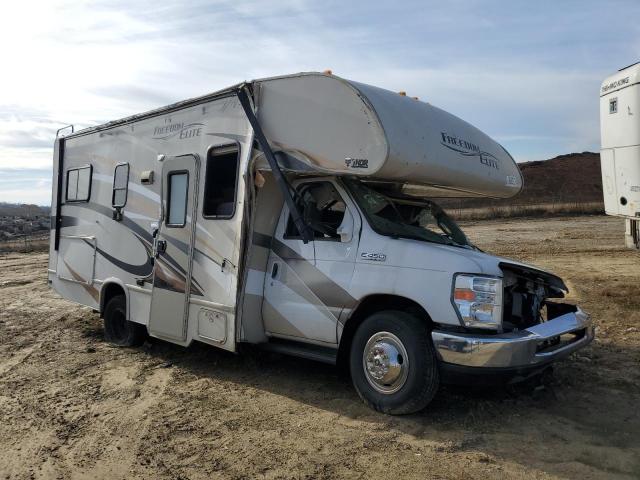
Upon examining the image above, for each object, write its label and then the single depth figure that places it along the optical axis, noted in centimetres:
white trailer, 804
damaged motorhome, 472
